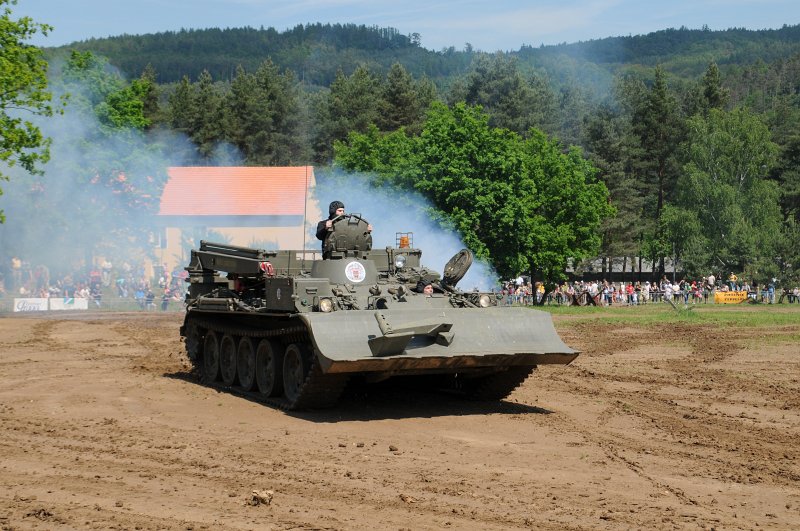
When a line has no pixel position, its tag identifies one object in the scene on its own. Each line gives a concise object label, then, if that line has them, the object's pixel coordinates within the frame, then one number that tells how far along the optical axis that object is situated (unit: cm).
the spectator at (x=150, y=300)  5169
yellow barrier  5828
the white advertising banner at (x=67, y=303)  5141
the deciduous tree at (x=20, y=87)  3544
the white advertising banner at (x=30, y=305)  5047
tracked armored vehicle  1517
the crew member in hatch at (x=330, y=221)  1845
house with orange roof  6694
